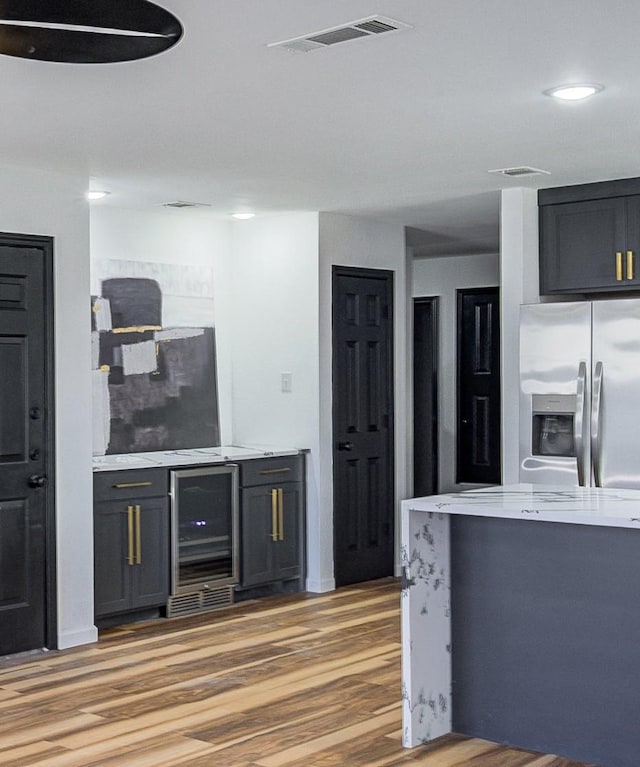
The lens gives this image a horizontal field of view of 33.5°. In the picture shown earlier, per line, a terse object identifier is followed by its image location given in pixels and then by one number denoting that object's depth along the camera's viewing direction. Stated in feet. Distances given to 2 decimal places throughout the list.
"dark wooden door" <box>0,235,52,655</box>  17.08
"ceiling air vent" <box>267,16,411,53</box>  10.09
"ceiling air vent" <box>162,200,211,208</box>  20.98
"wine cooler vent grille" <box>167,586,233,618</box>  20.26
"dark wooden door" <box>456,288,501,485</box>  32.37
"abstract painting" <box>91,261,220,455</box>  21.22
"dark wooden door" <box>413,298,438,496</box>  33.32
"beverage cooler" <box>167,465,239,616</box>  20.26
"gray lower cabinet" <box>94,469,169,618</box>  18.95
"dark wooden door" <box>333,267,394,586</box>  22.81
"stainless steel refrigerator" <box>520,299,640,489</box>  17.70
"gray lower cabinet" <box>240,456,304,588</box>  21.58
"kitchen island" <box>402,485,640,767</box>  11.65
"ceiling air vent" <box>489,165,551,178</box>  17.61
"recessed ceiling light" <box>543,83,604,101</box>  12.35
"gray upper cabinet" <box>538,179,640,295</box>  18.28
